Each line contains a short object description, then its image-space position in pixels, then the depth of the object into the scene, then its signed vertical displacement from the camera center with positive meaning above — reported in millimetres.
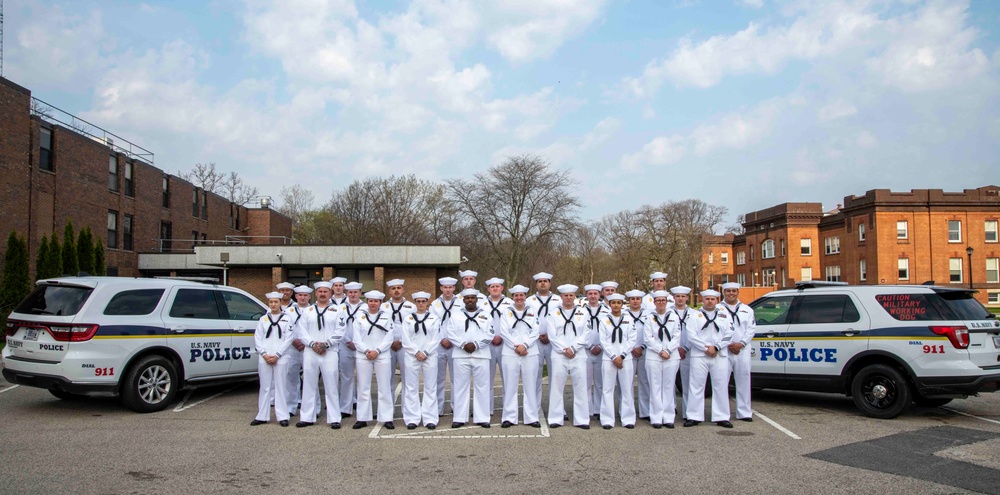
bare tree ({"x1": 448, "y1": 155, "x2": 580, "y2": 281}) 48594 +4753
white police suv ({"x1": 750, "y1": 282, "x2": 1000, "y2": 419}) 8766 -869
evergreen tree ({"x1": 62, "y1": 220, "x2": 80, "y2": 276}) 25688 +1048
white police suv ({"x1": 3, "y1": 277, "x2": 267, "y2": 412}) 8961 -770
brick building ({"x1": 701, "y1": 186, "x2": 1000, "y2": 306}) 52875 +3225
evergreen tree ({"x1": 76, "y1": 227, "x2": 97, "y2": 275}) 26811 +1213
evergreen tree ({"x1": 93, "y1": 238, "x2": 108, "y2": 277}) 27812 +937
